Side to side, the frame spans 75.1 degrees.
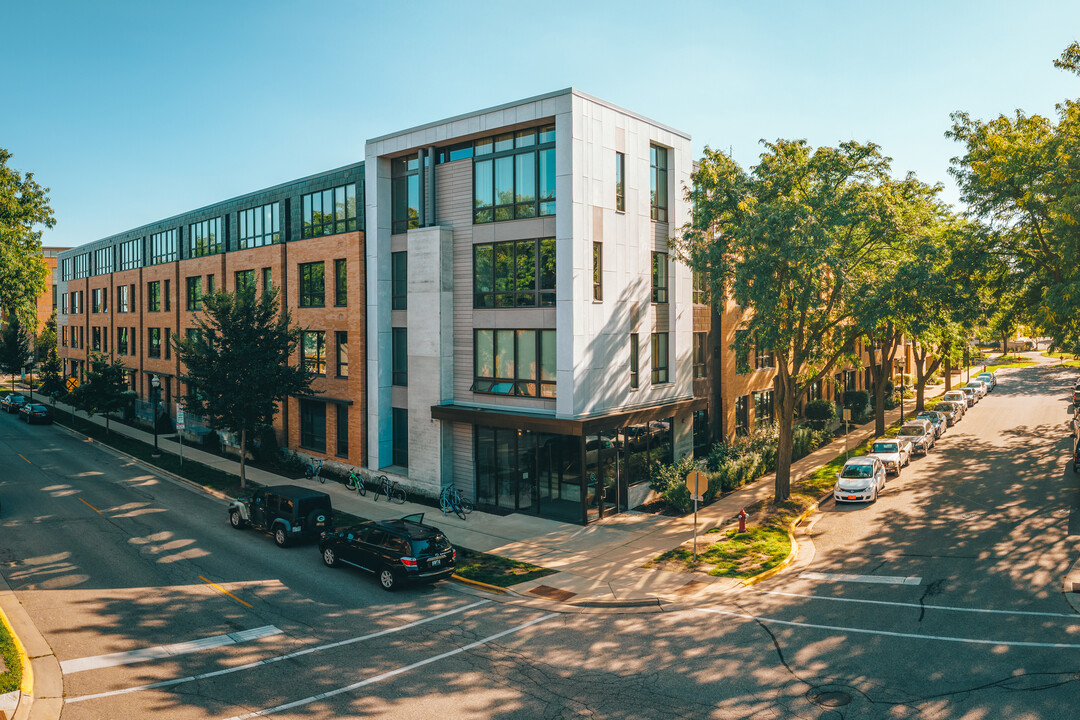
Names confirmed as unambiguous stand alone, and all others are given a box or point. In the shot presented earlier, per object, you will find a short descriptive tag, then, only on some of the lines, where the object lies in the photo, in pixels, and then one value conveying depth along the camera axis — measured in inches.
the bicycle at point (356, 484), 1136.2
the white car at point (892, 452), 1262.3
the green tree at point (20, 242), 1198.3
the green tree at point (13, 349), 2452.0
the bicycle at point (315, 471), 1250.6
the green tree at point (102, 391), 1635.1
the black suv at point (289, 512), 841.5
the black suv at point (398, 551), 695.1
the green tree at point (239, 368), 1129.4
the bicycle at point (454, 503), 986.7
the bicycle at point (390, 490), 1090.1
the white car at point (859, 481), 1067.9
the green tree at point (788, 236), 911.7
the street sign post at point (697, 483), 800.3
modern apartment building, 948.6
